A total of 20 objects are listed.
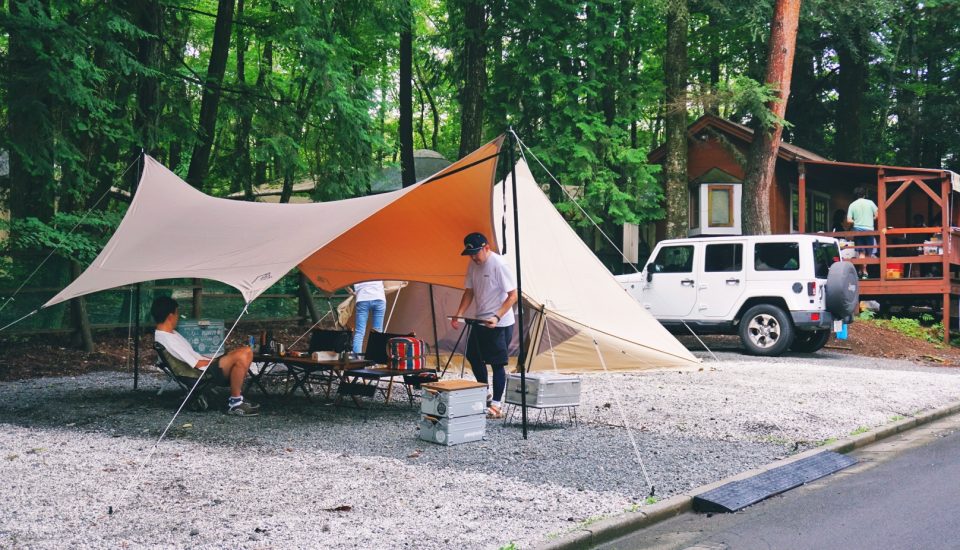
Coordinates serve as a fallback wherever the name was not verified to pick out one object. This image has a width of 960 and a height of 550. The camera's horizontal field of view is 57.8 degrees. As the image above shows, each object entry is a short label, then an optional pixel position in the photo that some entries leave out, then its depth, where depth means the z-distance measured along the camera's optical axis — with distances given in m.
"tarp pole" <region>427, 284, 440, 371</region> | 11.91
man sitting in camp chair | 8.23
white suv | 13.24
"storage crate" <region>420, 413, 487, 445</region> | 6.78
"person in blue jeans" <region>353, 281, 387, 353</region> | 11.45
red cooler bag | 8.40
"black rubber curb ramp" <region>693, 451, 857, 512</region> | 5.31
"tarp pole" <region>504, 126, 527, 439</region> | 7.08
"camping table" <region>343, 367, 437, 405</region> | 8.33
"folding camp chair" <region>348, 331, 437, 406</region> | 8.38
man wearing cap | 7.92
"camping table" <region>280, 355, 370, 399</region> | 8.31
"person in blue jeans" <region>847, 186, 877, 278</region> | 16.92
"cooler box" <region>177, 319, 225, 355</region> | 10.18
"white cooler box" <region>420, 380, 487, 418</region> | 6.79
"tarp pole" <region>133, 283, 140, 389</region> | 9.60
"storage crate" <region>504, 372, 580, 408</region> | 7.55
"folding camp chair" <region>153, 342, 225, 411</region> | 8.16
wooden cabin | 17.05
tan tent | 7.89
